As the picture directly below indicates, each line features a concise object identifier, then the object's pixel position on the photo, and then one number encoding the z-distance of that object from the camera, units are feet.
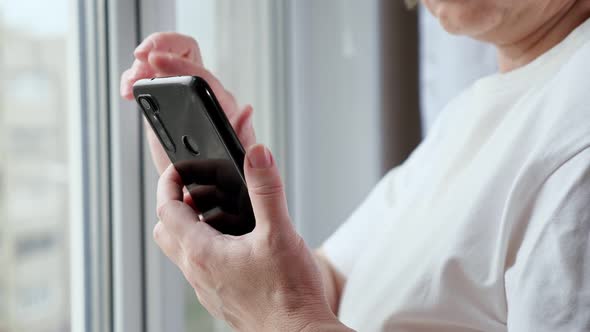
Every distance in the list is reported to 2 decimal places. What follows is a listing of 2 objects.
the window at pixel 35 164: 2.13
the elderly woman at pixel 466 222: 1.61
